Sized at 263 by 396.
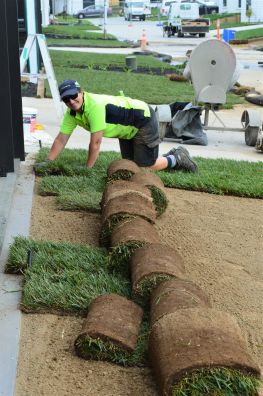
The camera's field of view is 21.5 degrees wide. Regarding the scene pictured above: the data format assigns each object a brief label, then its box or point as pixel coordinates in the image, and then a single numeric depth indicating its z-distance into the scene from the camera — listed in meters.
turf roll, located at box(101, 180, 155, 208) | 4.55
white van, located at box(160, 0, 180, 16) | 64.81
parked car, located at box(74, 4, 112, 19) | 70.25
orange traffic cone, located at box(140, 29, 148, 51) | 30.12
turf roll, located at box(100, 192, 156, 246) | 4.30
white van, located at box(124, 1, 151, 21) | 65.06
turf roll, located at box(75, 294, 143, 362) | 3.10
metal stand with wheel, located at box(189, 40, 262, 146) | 9.89
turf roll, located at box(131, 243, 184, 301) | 3.57
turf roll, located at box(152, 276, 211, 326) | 3.22
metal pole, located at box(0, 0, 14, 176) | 5.95
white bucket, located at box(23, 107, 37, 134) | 8.33
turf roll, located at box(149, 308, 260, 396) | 2.71
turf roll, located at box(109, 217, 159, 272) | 3.95
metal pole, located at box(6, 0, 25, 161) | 6.77
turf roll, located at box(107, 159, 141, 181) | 5.35
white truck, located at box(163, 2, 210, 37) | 42.62
